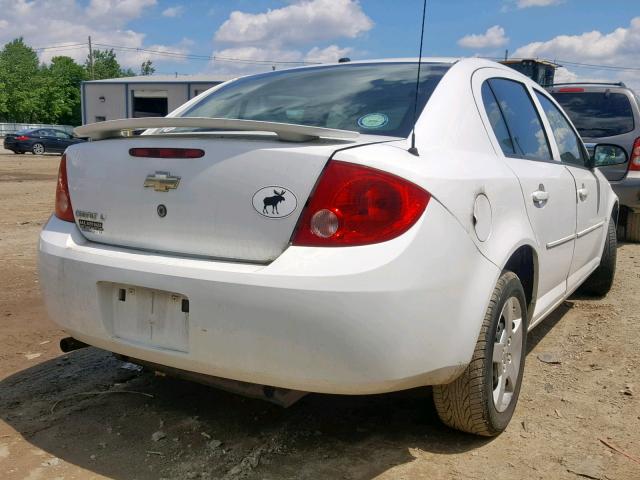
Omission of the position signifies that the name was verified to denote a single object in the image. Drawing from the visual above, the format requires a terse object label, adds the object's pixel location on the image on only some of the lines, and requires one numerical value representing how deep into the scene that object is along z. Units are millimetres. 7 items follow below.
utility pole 73750
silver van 7051
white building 42188
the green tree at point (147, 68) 114062
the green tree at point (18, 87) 71812
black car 28562
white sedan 2160
